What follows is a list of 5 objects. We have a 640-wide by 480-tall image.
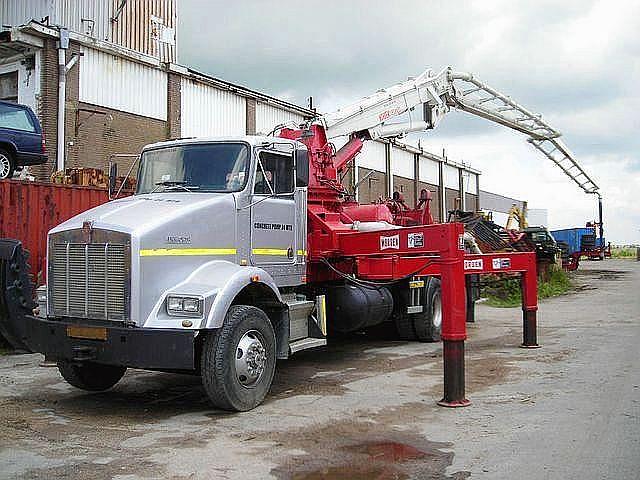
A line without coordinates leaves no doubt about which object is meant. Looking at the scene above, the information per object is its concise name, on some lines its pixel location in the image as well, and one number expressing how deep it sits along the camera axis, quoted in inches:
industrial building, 732.0
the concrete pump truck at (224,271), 283.1
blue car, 563.2
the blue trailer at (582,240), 1672.0
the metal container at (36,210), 461.4
